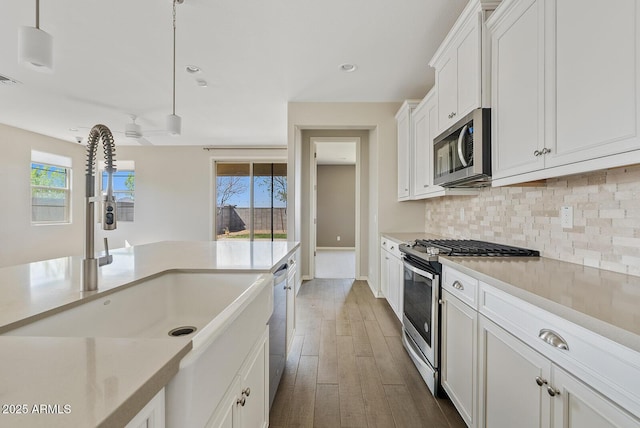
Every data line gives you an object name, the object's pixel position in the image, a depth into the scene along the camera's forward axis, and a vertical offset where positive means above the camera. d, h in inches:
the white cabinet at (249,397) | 31.7 -24.9
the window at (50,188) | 214.1 +19.1
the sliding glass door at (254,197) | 269.9 +15.3
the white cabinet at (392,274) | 106.6 -26.1
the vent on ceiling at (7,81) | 123.0 +59.1
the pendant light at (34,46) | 52.8 +31.6
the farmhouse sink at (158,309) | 31.8 -14.2
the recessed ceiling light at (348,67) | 112.7 +59.3
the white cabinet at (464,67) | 65.0 +38.5
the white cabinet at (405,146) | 127.9 +32.8
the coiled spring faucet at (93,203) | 36.7 +1.3
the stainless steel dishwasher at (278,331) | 59.8 -27.6
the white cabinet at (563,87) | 36.5 +20.3
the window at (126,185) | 263.1 +25.9
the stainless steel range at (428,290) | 68.0 -20.7
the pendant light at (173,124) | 111.4 +35.4
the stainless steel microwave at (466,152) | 64.9 +16.1
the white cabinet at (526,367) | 27.7 -19.9
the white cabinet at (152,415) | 17.1 -13.1
